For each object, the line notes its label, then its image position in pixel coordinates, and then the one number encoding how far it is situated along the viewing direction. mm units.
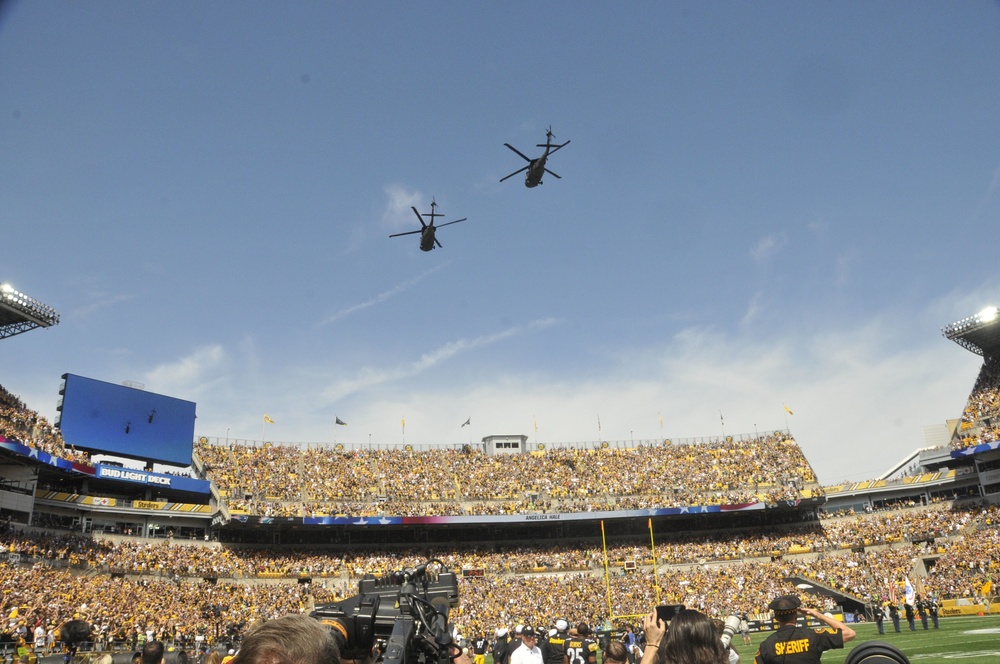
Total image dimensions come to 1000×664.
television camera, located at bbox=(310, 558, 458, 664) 5503
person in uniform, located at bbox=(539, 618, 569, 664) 13133
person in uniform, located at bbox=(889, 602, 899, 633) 28766
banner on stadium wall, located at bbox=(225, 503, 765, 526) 55312
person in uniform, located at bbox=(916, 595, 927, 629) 29444
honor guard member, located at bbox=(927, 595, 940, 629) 29438
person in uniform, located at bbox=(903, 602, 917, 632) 28844
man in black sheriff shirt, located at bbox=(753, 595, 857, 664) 6684
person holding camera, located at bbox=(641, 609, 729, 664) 3814
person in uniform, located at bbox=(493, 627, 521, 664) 14133
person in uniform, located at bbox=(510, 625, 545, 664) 10852
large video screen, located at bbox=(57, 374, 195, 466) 49250
